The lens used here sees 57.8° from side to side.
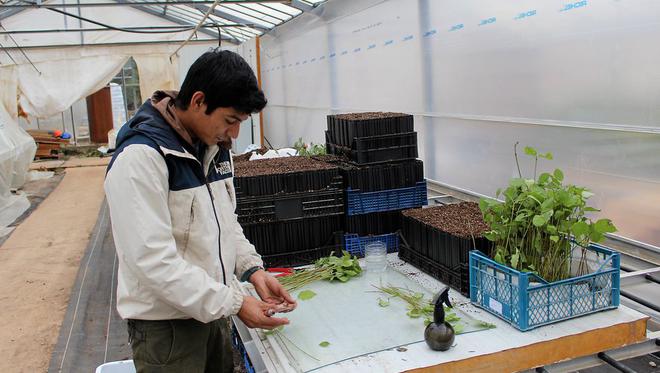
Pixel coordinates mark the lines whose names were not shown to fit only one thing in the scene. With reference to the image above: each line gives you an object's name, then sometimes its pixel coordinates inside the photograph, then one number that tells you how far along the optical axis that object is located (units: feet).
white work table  5.69
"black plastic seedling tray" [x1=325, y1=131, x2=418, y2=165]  9.57
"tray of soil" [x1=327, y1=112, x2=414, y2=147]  9.73
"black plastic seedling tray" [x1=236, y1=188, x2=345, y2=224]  8.93
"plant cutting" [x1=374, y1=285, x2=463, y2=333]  6.46
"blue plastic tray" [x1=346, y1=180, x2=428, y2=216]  9.28
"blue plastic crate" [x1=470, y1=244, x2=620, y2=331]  6.15
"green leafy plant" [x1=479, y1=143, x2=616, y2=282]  6.37
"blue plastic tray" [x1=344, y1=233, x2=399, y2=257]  9.28
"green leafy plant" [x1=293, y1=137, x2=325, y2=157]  16.35
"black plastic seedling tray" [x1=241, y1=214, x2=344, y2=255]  8.95
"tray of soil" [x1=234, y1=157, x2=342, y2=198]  8.93
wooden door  58.08
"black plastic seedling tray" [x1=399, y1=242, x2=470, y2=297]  7.23
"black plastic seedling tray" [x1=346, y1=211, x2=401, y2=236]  9.30
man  4.79
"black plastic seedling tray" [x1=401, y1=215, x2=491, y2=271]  7.15
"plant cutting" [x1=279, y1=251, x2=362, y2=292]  8.05
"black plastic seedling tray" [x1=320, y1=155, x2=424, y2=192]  9.32
